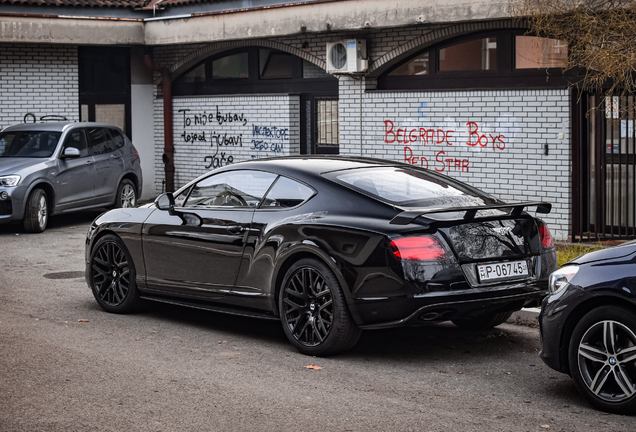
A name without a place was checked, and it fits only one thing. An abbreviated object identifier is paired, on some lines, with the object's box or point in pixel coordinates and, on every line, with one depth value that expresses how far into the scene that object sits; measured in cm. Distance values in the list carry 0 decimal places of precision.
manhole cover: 1060
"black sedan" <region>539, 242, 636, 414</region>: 527
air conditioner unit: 1545
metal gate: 1239
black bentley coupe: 640
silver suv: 1434
